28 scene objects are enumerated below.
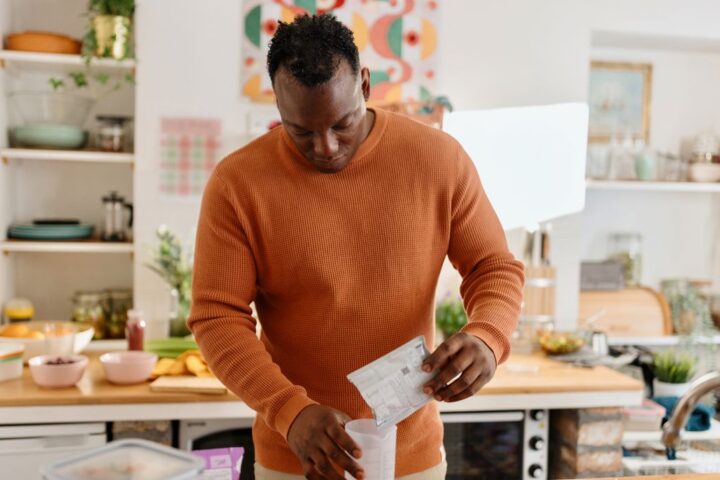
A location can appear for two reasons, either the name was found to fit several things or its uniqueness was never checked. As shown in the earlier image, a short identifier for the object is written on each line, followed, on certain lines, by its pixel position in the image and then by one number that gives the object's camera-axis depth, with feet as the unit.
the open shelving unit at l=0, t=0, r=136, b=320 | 10.04
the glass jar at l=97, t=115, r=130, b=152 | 9.93
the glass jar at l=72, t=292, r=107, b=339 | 9.91
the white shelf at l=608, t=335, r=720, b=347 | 10.91
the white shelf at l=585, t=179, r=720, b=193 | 10.80
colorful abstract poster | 9.86
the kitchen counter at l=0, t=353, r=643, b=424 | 7.31
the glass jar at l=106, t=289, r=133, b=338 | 9.98
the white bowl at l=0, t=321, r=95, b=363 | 8.34
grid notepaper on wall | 9.86
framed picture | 11.79
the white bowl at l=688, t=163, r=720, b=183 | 11.35
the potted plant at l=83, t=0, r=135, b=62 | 9.42
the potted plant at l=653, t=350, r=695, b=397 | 10.03
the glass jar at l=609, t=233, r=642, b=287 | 11.78
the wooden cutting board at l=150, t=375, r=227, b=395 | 7.57
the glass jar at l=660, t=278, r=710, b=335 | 11.37
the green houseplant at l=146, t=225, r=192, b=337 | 9.43
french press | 9.93
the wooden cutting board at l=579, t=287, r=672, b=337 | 11.06
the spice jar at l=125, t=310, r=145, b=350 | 8.74
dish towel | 9.32
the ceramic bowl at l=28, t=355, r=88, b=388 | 7.48
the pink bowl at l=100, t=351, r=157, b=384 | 7.78
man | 4.08
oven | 8.36
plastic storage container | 2.64
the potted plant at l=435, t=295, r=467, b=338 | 9.60
